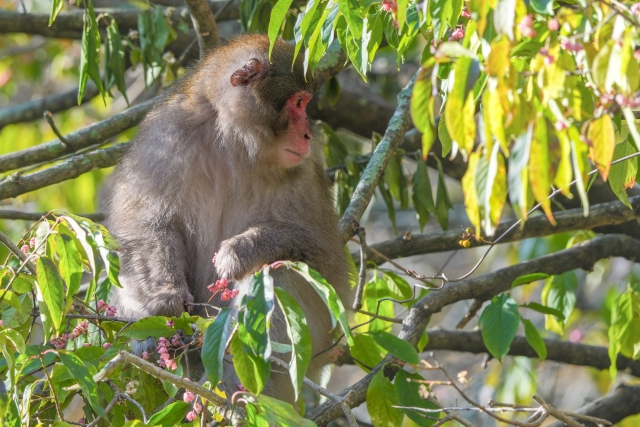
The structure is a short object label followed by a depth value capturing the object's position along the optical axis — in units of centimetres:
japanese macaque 837
